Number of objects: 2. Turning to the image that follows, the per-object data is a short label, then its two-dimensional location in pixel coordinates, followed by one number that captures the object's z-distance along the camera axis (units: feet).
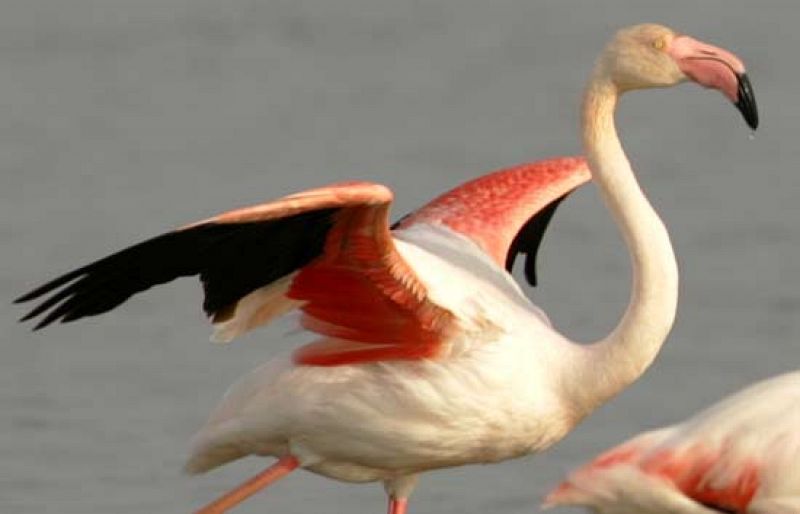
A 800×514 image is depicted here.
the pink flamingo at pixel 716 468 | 56.49
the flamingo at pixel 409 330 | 58.70
